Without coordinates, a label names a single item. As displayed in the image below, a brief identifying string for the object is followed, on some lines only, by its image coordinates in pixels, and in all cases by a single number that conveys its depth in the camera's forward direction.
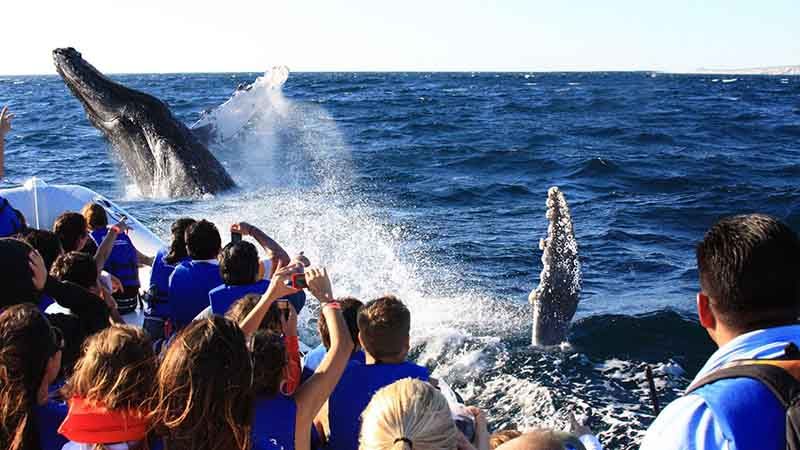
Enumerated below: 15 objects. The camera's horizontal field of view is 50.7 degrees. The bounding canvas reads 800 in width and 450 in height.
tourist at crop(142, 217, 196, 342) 5.63
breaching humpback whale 16.38
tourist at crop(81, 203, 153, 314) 6.36
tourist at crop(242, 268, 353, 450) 3.17
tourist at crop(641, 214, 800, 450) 2.16
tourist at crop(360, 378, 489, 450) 2.39
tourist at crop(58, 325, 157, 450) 2.80
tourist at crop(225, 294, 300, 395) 3.79
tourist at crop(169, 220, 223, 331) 5.19
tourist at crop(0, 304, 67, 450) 2.92
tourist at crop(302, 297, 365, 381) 3.83
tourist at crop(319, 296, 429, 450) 3.60
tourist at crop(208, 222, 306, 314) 4.57
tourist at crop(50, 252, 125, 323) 4.59
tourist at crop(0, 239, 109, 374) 3.80
